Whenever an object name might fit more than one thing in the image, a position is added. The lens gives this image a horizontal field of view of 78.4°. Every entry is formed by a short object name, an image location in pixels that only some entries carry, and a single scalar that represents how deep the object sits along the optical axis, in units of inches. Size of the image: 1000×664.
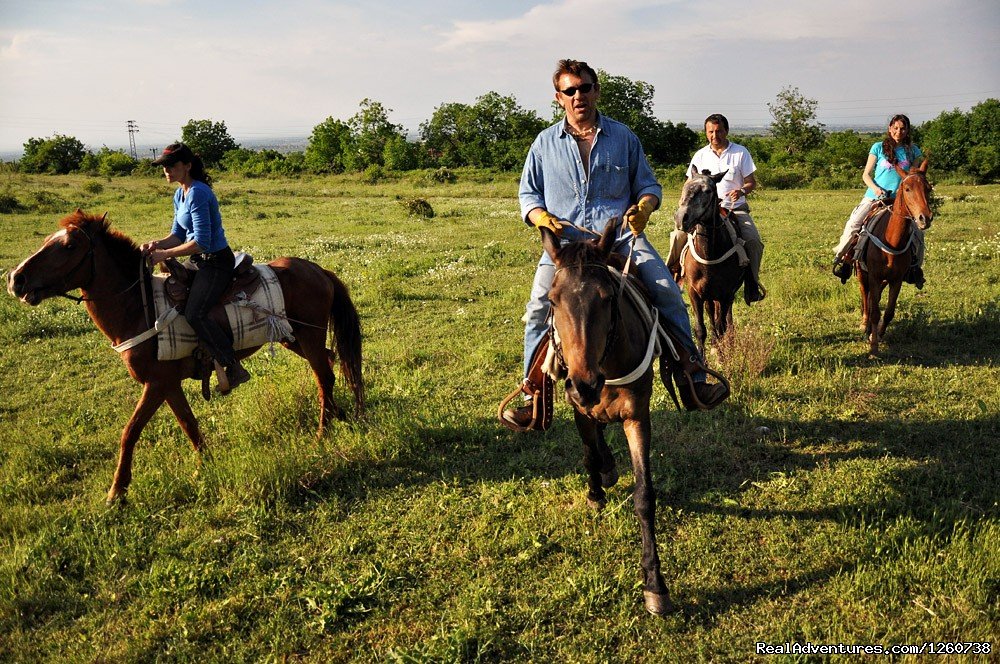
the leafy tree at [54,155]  2625.5
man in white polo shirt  327.3
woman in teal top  323.6
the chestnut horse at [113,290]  211.6
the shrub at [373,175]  2086.9
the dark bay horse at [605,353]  136.9
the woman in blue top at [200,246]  226.5
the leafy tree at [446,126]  3085.6
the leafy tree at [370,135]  2829.7
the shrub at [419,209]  1024.2
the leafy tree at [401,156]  2561.5
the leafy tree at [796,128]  2496.3
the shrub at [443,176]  1948.8
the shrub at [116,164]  2461.9
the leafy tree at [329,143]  2898.6
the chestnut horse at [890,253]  307.7
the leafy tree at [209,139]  3083.2
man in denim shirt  175.0
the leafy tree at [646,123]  2556.6
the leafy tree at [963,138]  1530.5
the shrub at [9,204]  1123.6
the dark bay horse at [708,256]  286.0
